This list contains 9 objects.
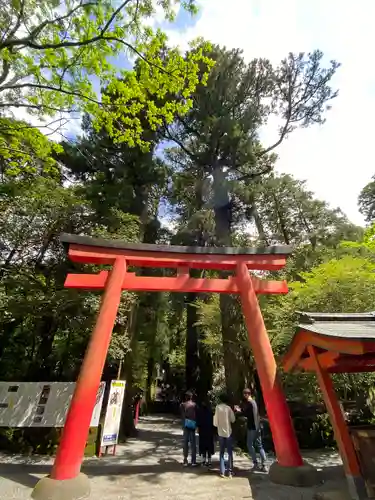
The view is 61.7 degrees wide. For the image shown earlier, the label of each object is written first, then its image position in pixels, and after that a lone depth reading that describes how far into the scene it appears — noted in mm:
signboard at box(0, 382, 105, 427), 7551
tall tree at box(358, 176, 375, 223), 21750
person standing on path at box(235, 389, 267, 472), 6453
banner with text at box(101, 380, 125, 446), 7719
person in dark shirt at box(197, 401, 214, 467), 6723
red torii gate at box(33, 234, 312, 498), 5516
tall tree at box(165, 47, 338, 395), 12836
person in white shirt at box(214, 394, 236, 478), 5906
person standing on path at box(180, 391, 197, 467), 6773
